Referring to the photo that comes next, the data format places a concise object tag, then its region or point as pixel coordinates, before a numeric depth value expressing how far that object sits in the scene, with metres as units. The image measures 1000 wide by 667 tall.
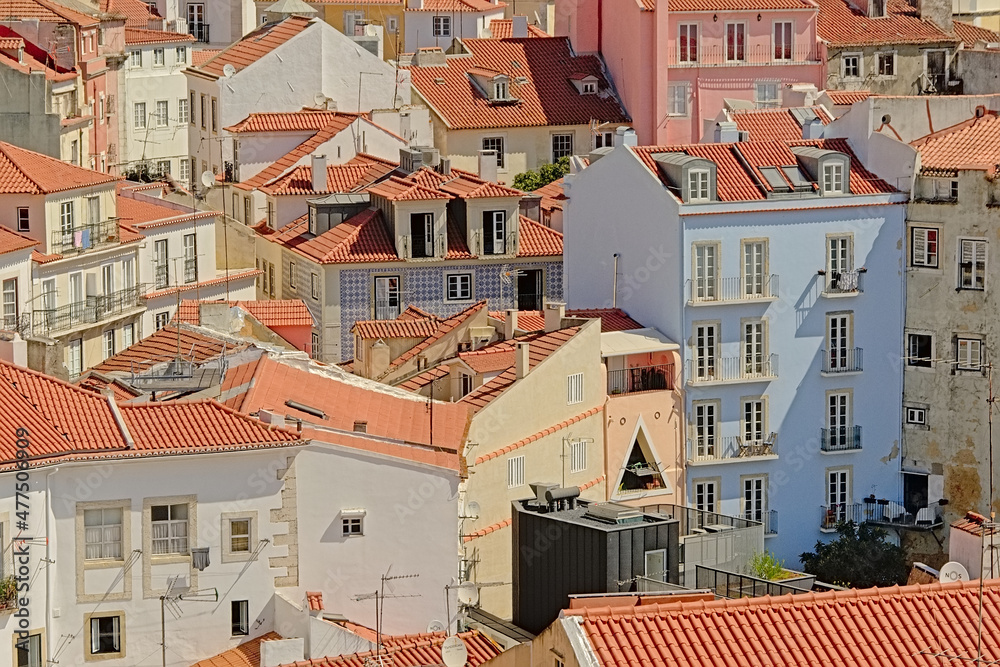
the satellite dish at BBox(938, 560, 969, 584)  43.47
